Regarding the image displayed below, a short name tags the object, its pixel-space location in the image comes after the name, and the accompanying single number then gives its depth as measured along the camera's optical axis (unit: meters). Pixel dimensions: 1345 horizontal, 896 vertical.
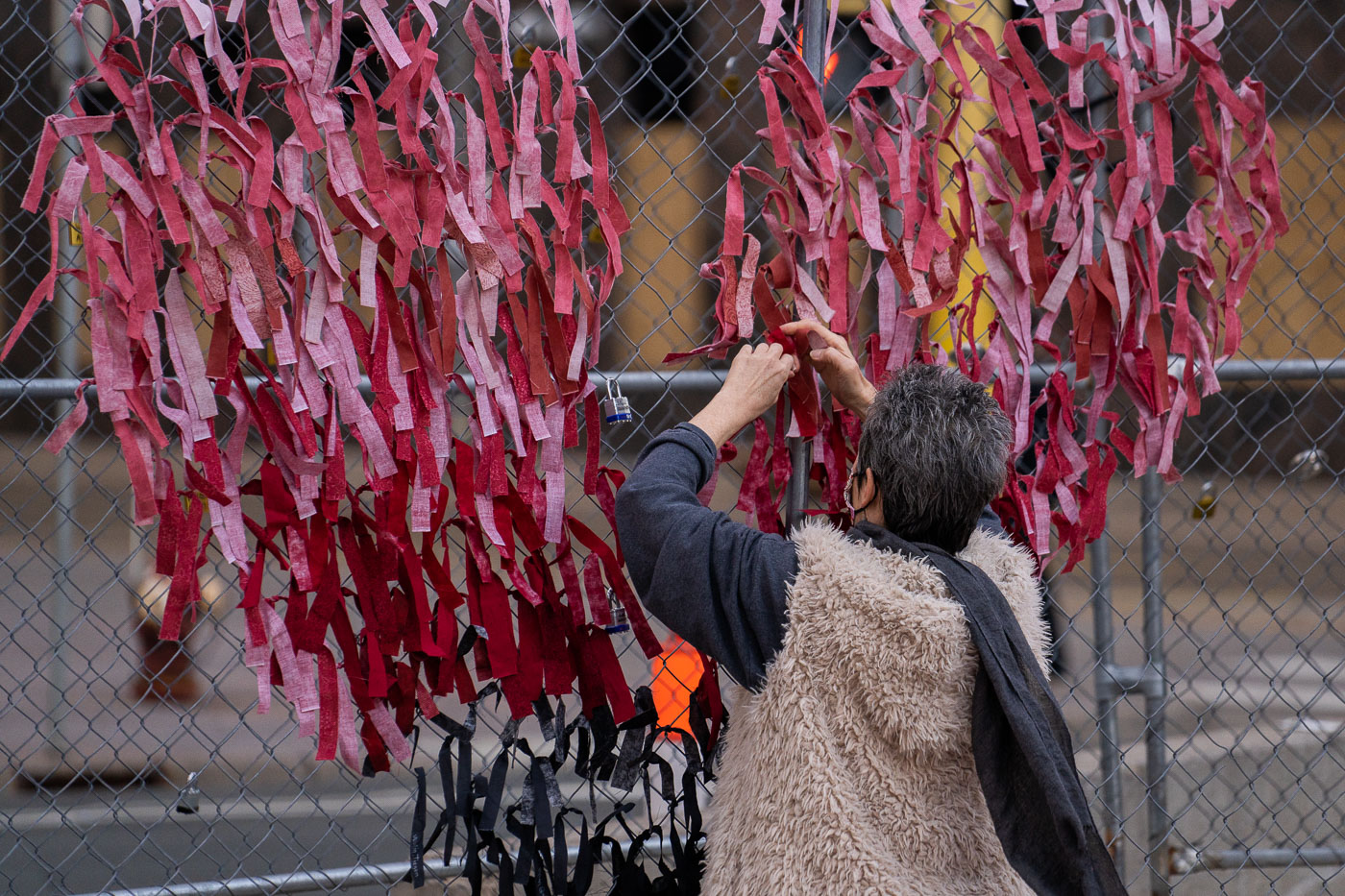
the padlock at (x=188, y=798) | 6.89
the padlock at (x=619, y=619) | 6.81
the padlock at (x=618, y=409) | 6.73
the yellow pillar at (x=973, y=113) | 7.35
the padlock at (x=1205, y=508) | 7.35
